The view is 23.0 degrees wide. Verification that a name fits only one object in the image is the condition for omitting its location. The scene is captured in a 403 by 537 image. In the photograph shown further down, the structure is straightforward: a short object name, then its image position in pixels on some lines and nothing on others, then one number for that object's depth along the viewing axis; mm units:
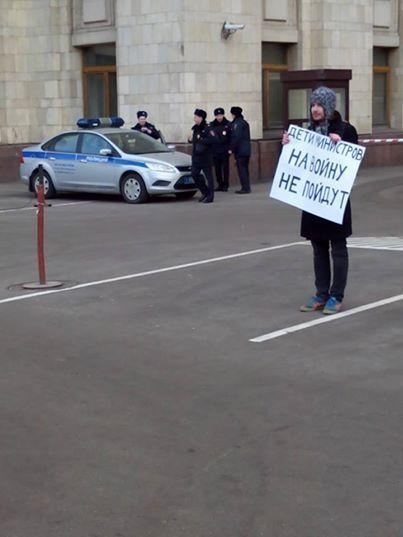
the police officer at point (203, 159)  18297
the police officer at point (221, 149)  20453
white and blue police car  18609
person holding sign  8516
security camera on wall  23625
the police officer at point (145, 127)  21031
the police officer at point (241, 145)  20281
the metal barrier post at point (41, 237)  10297
